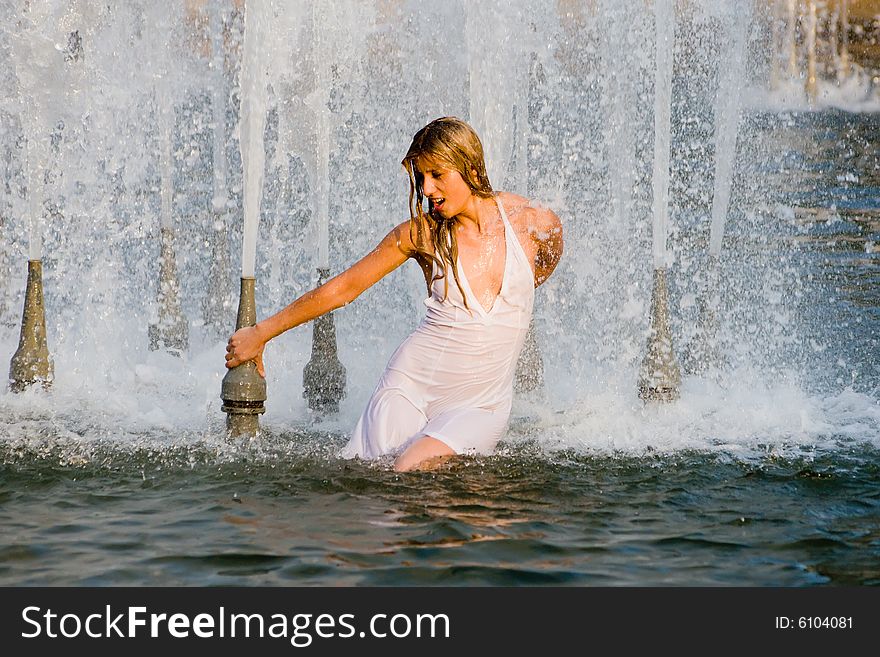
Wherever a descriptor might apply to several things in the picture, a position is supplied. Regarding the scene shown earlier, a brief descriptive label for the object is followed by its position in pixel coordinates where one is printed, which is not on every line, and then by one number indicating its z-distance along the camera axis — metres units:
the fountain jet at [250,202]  13.28
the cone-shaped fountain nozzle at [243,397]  13.25
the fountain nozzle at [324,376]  15.62
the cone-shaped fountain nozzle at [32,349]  16.72
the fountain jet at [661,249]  15.31
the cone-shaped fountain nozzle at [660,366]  15.30
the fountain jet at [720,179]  18.23
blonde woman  12.02
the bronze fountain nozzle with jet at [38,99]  16.83
